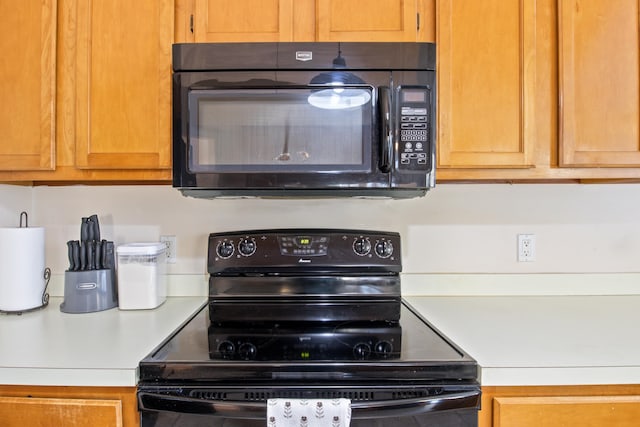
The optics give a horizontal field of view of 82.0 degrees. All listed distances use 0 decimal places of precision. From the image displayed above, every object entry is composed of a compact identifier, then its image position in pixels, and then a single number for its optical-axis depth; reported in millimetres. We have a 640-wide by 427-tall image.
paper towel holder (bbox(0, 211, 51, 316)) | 1196
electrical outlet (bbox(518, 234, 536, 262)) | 1457
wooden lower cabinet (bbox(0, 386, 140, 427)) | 814
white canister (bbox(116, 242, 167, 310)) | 1239
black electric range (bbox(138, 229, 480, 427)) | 802
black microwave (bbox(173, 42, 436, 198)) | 1026
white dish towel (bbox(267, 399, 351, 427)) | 768
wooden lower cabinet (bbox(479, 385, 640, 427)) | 829
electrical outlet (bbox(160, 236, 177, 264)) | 1456
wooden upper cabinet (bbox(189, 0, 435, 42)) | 1130
